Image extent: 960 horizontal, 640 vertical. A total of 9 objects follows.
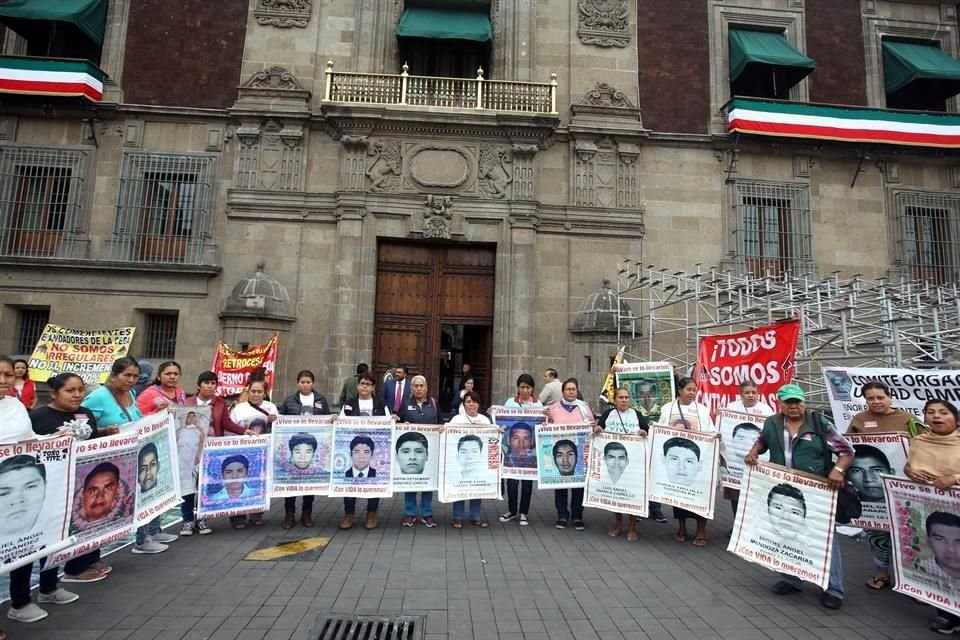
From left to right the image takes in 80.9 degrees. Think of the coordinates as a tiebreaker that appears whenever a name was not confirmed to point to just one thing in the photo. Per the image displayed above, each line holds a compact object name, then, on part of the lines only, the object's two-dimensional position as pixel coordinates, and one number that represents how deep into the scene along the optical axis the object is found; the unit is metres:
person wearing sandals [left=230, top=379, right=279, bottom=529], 7.73
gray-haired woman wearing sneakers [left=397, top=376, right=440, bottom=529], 7.75
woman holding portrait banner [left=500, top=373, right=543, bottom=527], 8.12
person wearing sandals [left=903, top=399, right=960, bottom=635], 4.82
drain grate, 4.58
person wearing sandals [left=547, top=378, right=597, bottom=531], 7.97
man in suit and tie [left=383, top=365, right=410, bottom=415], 10.29
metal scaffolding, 9.89
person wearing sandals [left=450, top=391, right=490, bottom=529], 7.81
